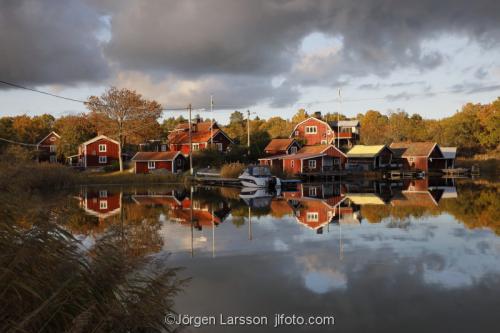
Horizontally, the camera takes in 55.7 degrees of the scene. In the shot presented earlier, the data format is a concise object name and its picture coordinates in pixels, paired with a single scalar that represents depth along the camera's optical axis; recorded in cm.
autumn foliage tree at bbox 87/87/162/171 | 6108
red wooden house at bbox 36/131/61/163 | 7619
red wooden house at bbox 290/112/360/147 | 7525
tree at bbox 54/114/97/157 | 6919
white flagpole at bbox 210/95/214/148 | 6732
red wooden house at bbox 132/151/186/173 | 6106
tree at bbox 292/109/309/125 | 12277
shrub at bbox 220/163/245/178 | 5188
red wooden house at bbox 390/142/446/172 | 6731
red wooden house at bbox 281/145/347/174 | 5828
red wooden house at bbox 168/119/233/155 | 6969
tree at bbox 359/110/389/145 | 9078
